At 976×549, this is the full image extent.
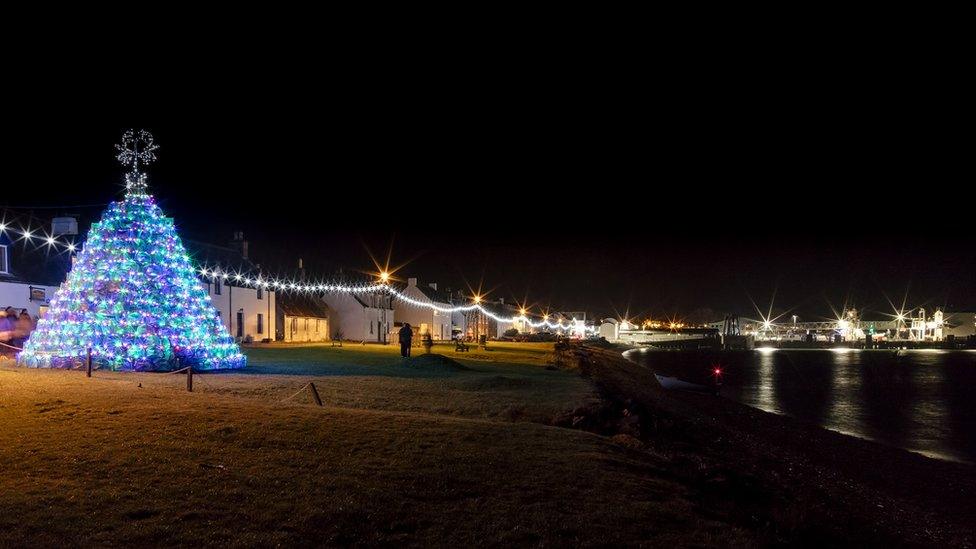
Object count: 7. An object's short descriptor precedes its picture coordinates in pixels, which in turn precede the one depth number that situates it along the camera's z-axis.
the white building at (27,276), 31.06
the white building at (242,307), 42.59
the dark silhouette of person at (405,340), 33.25
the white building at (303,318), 50.50
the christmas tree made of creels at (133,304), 21.00
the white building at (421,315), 73.81
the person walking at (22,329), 24.87
